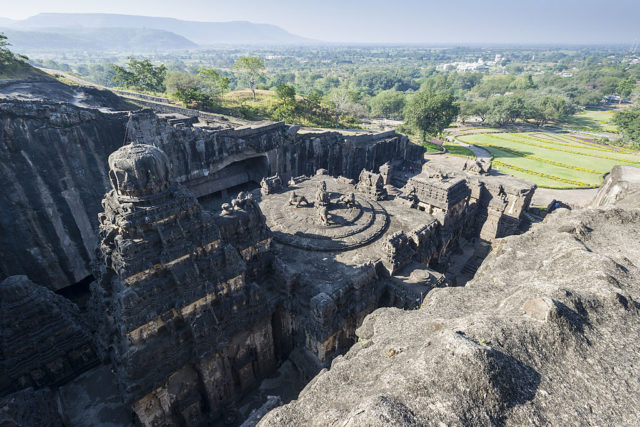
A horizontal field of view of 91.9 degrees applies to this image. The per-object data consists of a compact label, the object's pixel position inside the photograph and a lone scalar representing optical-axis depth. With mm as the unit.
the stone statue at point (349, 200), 28422
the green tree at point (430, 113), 70250
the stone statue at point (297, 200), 29234
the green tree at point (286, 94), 67125
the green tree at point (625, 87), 138375
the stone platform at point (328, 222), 24422
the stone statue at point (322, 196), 27062
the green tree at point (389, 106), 115812
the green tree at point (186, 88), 58219
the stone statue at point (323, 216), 26109
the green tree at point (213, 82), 72000
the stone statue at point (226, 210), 18281
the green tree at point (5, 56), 43438
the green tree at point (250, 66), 76525
